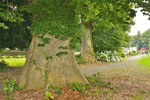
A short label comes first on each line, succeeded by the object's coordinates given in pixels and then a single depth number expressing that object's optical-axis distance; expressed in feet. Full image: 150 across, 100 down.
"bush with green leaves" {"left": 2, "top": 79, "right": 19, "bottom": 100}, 17.19
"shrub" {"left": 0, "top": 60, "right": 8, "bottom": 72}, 38.19
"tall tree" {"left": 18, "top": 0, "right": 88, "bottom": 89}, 19.22
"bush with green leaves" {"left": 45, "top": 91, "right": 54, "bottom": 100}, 14.85
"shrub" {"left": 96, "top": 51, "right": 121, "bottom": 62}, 67.73
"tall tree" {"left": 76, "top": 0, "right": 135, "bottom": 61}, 26.07
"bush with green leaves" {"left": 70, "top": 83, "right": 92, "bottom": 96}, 17.54
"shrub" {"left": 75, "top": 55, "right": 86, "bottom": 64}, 57.06
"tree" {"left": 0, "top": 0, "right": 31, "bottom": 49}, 36.22
